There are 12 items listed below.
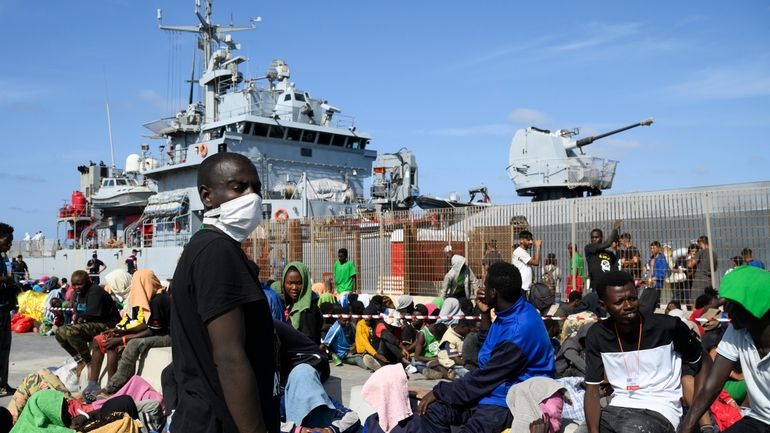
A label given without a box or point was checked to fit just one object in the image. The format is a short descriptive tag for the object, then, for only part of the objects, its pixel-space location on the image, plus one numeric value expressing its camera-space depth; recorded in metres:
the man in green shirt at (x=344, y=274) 13.39
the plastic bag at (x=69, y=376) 8.28
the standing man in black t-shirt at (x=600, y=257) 9.66
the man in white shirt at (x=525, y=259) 10.58
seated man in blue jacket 4.21
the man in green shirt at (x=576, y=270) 11.01
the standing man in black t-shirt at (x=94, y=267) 22.22
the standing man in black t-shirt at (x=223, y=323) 2.18
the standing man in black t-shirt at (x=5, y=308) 7.78
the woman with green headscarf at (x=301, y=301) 6.95
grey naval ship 25.16
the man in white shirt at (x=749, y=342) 3.20
